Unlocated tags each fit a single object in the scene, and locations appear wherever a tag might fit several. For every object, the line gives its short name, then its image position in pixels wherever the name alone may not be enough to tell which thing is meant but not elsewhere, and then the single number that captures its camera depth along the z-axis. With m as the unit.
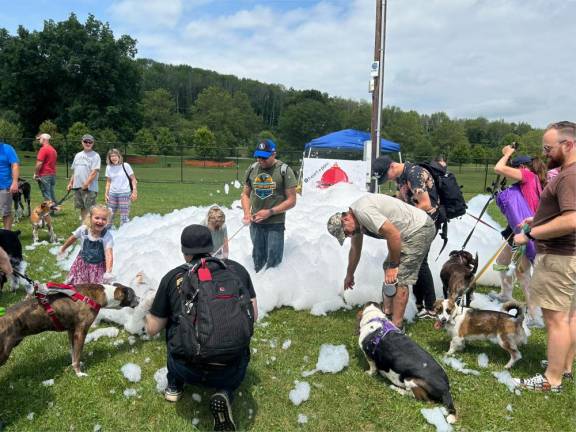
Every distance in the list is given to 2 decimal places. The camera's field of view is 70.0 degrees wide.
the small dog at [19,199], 10.25
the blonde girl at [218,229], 5.25
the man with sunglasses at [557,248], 3.09
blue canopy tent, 20.84
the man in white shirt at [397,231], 4.05
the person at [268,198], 5.38
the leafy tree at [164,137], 54.53
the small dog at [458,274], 5.09
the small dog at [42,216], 8.42
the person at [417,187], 4.56
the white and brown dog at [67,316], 3.28
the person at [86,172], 8.47
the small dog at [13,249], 5.53
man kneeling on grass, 2.71
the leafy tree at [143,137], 51.81
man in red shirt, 9.31
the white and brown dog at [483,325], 3.99
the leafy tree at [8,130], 37.94
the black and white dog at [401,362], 3.34
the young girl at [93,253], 4.70
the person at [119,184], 8.11
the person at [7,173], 6.66
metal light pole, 10.50
